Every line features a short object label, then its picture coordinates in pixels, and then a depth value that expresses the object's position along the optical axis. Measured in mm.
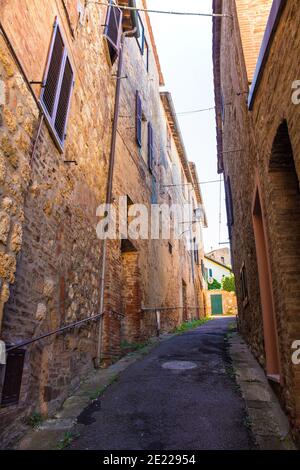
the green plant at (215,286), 32625
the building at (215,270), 34938
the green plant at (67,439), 3164
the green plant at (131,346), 7126
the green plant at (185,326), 12552
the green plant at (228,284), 30344
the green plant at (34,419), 3428
